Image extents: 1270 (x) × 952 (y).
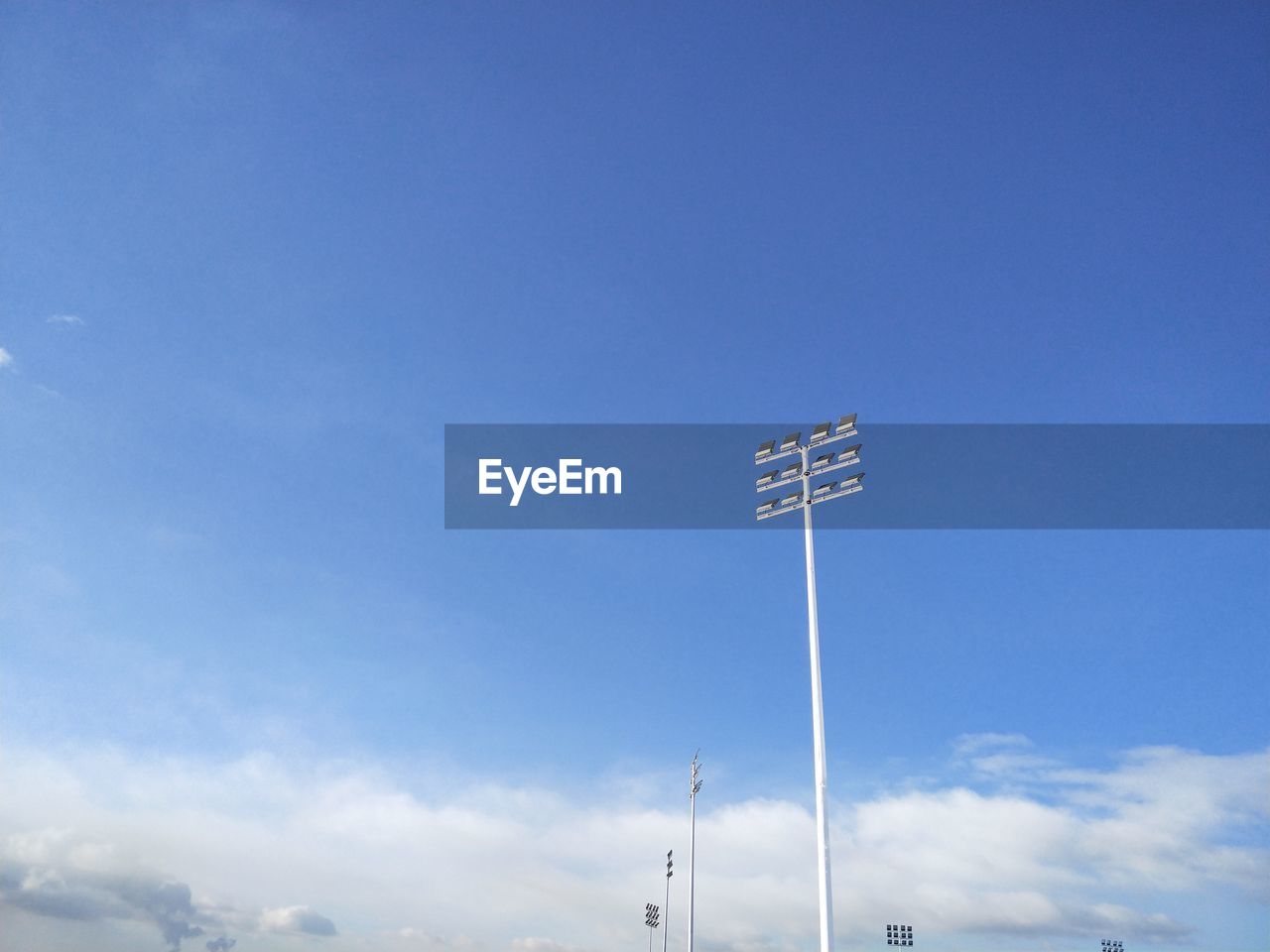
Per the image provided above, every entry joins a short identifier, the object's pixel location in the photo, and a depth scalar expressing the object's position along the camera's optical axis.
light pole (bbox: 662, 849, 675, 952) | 71.00
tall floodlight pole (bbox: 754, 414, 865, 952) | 27.80
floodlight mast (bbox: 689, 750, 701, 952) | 54.78
